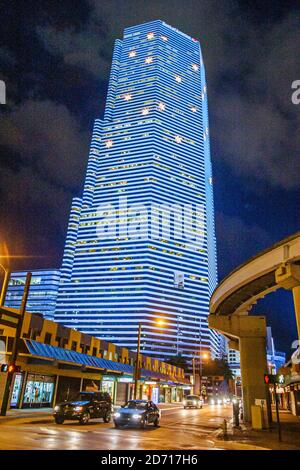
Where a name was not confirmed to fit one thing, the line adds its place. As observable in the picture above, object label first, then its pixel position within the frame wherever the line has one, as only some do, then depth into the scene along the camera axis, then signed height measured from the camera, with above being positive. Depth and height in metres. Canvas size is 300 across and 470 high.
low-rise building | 27.16 +1.80
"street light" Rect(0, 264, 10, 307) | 22.02 +5.78
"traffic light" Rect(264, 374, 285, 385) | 17.47 +0.72
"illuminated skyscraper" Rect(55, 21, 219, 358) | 188.25 +41.59
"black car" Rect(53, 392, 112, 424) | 19.39 -1.20
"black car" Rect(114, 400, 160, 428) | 18.77 -1.33
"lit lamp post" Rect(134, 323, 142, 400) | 39.02 +1.45
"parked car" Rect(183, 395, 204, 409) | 52.28 -1.56
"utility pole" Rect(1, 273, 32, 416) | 21.12 +0.83
